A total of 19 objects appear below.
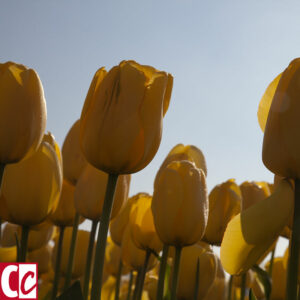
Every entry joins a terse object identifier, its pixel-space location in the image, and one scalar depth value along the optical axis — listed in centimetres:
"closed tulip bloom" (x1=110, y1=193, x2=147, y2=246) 88
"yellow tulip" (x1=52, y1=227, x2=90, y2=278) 99
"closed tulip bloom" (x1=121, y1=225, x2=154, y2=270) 88
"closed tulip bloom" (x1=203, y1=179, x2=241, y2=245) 77
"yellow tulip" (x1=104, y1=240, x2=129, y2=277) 119
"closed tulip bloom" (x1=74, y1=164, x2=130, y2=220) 80
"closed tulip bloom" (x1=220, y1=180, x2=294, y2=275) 57
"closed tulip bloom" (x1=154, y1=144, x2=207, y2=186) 80
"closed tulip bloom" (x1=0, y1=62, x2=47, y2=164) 64
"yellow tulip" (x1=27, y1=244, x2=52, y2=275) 104
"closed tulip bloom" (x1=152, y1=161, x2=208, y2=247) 69
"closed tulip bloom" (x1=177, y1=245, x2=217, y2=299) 81
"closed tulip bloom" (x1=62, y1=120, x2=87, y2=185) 86
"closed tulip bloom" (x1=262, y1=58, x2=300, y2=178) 58
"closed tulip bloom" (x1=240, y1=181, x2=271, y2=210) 82
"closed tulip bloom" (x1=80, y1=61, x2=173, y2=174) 64
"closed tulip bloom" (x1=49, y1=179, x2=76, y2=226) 86
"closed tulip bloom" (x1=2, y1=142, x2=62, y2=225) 72
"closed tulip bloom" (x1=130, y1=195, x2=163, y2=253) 81
